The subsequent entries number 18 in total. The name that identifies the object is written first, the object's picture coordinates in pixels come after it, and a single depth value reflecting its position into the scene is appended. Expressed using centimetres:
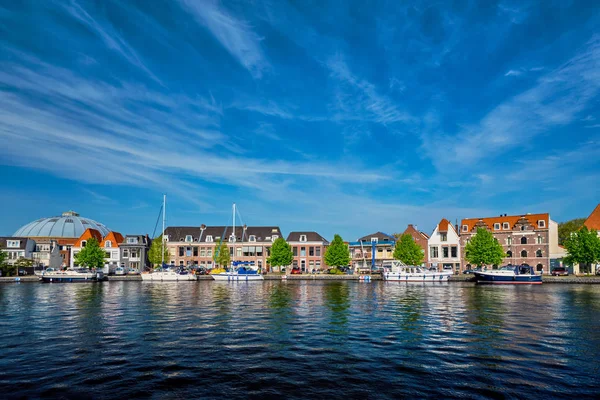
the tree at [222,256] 10938
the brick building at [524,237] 9289
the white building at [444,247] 10362
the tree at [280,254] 10469
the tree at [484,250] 9081
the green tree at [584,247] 8112
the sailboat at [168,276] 8738
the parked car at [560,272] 8669
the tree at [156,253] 10712
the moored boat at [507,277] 7575
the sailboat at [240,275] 8819
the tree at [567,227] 11661
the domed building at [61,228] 16232
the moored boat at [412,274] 8294
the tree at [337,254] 10325
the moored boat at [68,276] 8662
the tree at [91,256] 10106
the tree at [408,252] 9850
